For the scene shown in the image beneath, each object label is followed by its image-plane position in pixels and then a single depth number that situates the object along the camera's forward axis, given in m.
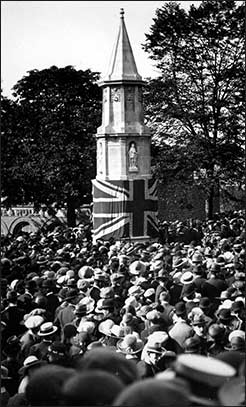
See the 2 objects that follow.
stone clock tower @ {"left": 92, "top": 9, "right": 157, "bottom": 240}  19.02
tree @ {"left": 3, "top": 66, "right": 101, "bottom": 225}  27.36
